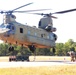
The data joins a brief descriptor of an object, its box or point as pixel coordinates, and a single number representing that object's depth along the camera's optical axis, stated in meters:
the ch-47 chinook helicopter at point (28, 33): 38.50
